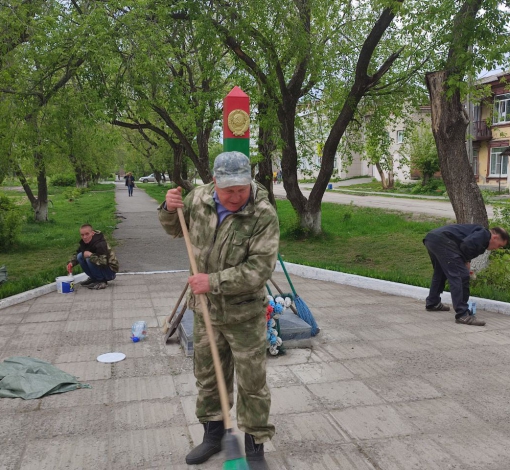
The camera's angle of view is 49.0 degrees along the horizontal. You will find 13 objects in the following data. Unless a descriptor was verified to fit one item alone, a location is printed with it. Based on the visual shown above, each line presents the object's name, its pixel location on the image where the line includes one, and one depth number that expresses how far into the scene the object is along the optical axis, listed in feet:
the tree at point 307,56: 37.65
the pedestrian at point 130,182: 127.40
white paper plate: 16.94
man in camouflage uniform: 10.00
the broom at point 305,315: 19.17
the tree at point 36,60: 32.55
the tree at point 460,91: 25.62
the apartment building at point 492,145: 109.91
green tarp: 14.35
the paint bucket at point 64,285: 26.63
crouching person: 27.02
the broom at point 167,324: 18.78
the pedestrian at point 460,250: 20.66
